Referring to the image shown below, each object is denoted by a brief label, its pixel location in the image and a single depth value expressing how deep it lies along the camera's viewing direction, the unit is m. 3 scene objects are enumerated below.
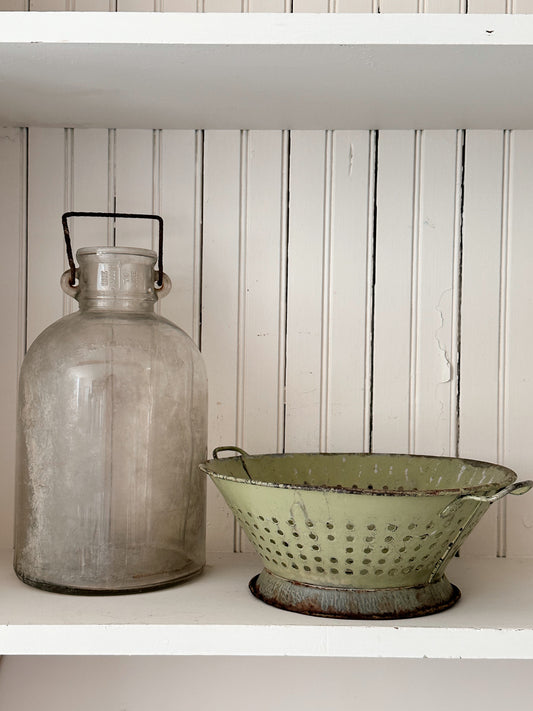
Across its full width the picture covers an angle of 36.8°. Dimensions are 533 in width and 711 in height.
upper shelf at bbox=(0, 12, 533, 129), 0.65
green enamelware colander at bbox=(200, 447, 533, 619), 0.67
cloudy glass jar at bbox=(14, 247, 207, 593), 0.77
